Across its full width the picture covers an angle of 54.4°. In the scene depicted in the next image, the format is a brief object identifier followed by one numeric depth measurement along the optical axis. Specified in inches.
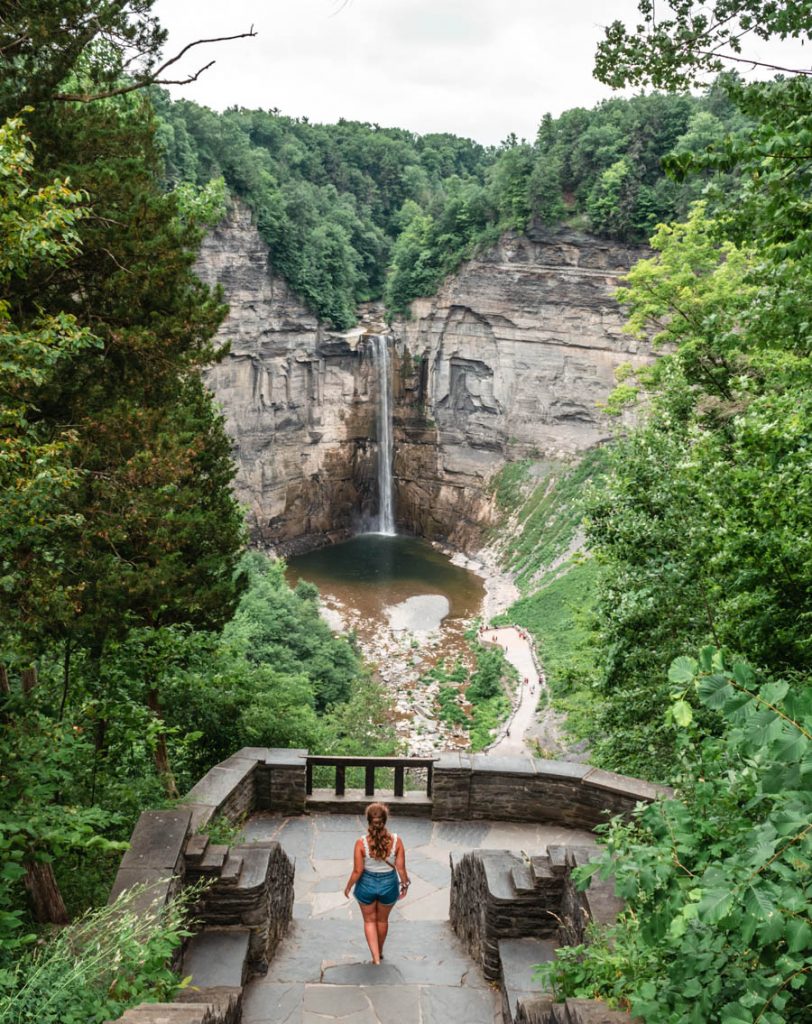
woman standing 229.9
